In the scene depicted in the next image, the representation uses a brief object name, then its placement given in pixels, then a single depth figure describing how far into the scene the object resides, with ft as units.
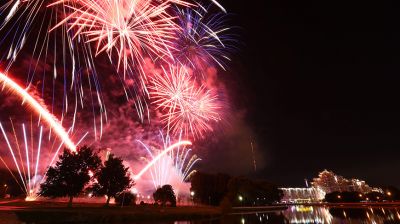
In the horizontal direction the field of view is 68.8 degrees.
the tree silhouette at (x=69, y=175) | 159.37
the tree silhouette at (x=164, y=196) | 214.28
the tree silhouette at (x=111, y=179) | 178.70
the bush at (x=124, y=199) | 185.06
